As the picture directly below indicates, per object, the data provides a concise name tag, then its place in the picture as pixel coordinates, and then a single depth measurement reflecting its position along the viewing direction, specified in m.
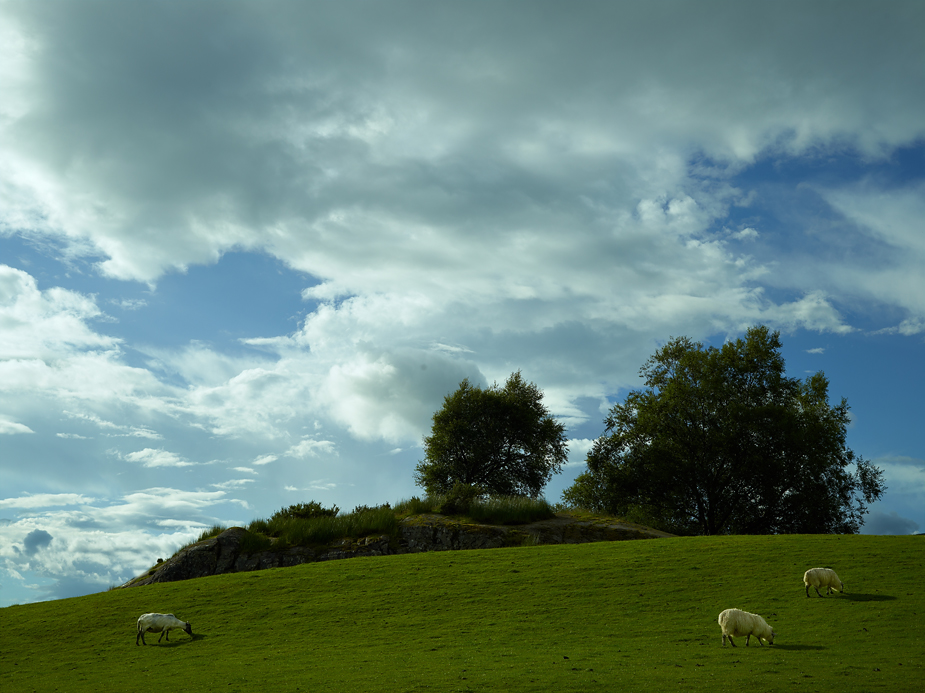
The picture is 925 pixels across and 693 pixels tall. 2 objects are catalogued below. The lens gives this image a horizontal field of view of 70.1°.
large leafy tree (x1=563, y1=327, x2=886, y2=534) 51.09
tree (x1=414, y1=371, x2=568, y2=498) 60.81
